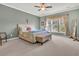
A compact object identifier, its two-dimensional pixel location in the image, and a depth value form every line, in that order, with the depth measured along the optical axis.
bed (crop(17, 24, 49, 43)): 2.75
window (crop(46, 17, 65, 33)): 4.73
